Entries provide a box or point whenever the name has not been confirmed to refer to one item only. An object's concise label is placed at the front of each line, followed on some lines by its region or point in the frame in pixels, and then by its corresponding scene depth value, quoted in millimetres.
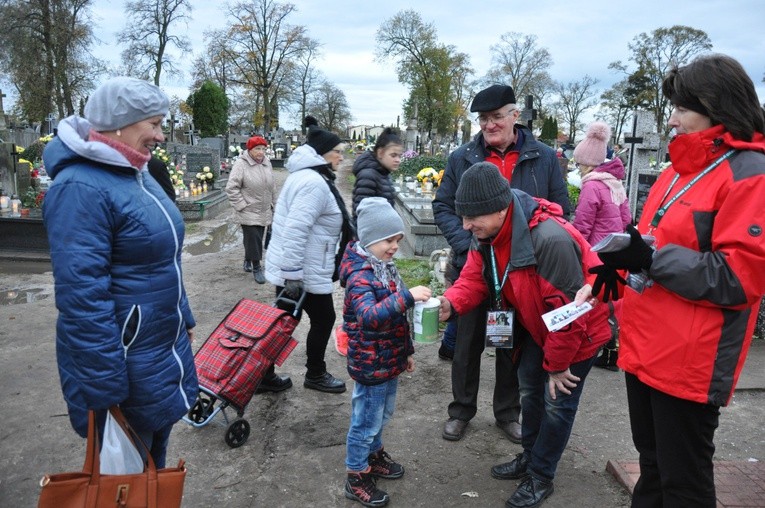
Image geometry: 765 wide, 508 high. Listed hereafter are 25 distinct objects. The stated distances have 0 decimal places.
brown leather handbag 1814
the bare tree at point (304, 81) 44406
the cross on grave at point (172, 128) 23500
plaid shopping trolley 3311
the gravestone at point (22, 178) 9922
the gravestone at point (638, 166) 8023
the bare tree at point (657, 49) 37750
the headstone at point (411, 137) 24847
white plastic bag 1992
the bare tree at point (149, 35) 34812
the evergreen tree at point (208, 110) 31781
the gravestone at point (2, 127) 10953
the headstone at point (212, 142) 25359
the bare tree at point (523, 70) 48781
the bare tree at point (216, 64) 43406
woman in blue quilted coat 1915
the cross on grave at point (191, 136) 23484
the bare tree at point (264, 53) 43031
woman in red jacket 1798
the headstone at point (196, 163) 15132
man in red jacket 2449
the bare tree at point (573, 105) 52062
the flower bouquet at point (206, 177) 14031
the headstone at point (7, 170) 9633
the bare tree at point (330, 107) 63406
